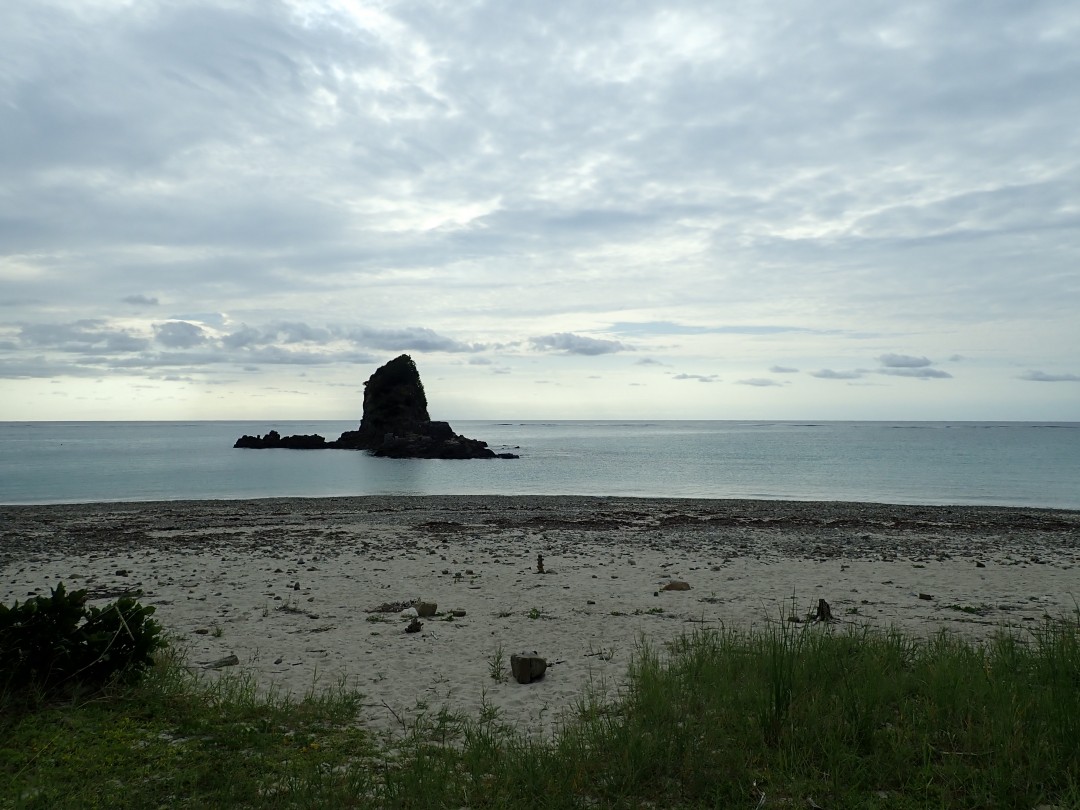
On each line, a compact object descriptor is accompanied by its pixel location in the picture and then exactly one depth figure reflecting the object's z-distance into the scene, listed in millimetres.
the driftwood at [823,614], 10406
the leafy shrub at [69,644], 6258
